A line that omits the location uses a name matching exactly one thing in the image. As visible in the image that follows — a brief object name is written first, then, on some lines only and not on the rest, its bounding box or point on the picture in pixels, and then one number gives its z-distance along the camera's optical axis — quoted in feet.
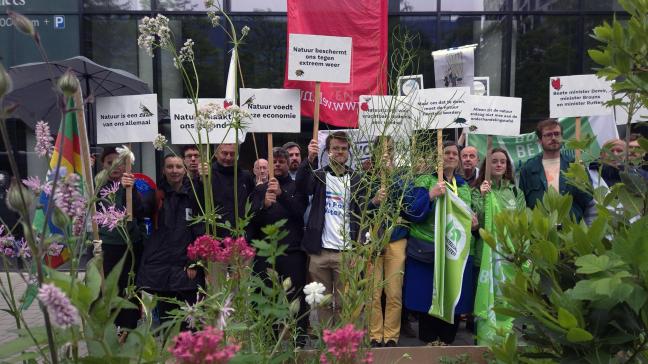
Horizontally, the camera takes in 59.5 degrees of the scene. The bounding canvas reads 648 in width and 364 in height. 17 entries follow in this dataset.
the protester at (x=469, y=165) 18.15
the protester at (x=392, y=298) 15.58
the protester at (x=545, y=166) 15.56
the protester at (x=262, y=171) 17.67
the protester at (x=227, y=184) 14.20
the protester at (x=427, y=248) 15.43
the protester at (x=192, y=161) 14.83
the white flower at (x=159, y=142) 7.57
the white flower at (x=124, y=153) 3.79
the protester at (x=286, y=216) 14.90
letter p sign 30.50
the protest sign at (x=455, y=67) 18.42
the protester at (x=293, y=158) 19.92
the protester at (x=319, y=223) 14.64
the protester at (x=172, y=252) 14.38
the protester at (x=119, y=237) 14.65
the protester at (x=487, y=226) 14.60
